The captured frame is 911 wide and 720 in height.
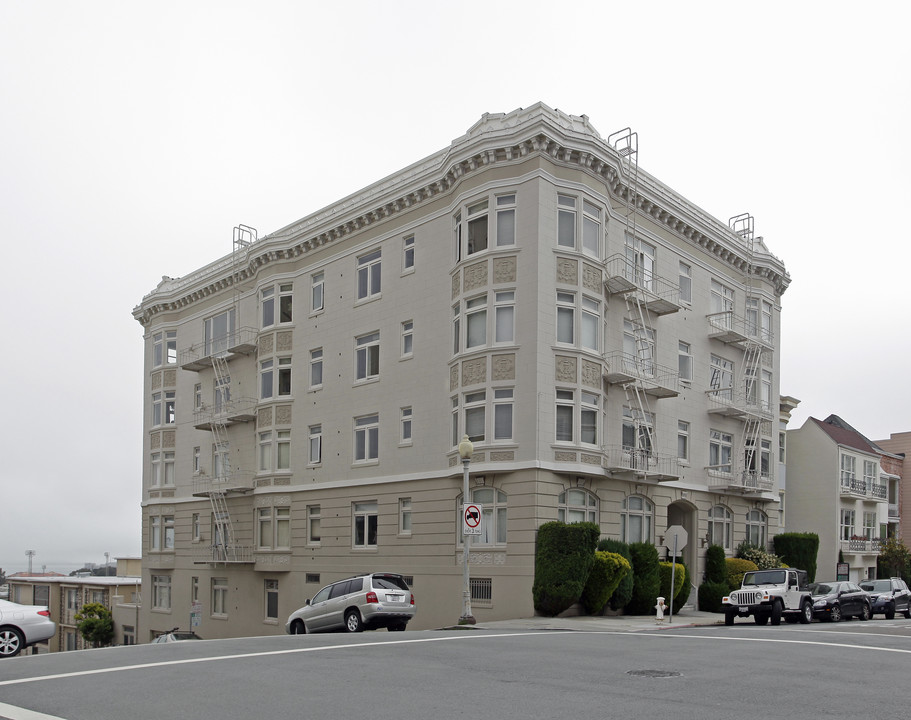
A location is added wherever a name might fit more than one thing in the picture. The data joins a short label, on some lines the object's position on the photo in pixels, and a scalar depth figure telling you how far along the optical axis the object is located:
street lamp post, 25.89
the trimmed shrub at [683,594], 34.21
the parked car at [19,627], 18.23
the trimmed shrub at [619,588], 31.27
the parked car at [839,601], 30.23
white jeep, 27.67
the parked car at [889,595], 36.19
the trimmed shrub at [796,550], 44.44
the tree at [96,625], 55.84
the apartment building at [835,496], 60.34
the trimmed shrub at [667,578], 33.59
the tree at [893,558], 62.62
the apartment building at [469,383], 31.78
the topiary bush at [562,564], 29.17
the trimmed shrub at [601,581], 30.03
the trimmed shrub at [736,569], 38.84
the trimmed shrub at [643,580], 32.44
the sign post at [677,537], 28.22
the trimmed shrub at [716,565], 38.88
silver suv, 24.52
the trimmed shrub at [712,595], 37.91
